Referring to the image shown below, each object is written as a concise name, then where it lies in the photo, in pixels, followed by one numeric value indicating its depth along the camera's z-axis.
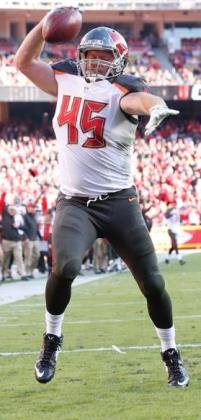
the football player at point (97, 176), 12.27
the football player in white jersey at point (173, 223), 47.72
